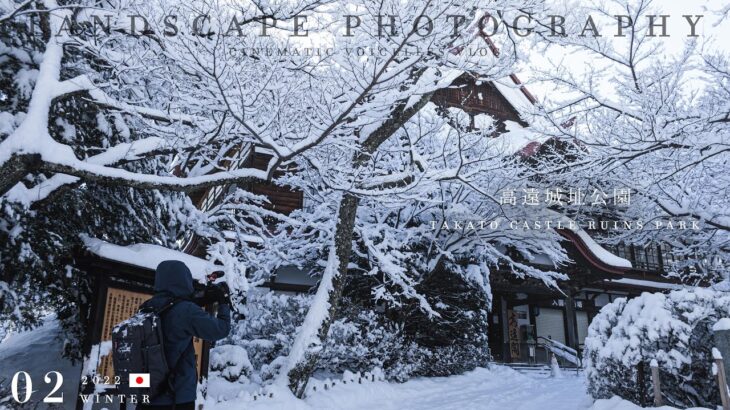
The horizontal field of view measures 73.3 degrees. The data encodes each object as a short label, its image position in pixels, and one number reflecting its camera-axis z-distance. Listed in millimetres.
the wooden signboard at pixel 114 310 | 5913
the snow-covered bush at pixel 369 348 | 10945
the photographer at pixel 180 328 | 3342
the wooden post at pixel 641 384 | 7300
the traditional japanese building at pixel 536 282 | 15797
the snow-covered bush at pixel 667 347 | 6930
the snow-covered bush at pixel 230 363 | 9273
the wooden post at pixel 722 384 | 5840
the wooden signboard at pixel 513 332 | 20891
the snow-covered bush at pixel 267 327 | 10562
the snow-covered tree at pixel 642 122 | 7445
